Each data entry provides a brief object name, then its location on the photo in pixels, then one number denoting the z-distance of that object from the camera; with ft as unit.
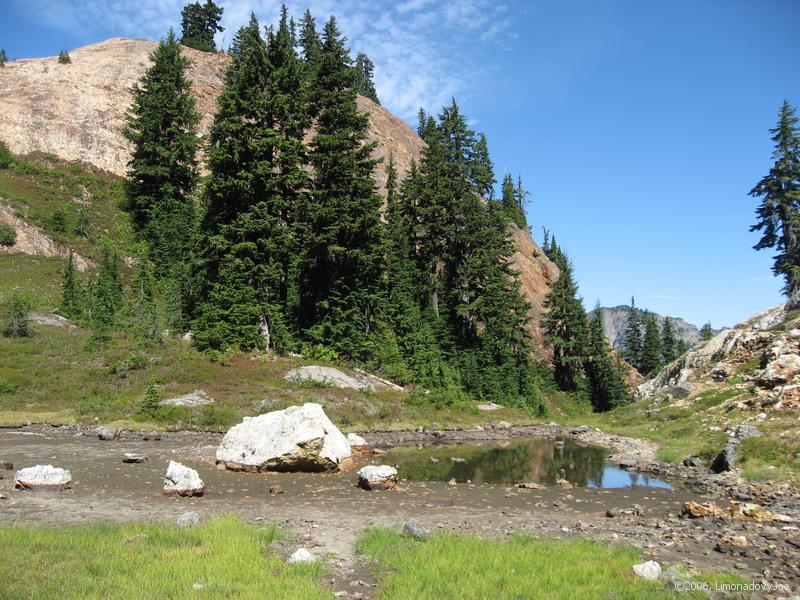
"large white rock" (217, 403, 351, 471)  56.90
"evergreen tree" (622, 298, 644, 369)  334.44
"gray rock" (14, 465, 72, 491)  42.83
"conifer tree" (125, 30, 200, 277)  177.17
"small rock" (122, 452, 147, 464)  56.29
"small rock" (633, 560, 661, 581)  26.14
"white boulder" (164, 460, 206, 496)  43.62
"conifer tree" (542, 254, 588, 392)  213.66
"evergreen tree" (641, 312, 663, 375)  319.86
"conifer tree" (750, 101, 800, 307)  182.09
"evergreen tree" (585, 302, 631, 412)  208.74
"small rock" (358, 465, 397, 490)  49.49
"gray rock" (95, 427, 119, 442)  71.20
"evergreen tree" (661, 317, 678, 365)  331.77
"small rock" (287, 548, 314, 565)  27.66
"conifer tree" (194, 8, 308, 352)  112.47
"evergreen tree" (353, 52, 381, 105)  429.87
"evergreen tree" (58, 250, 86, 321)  136.67
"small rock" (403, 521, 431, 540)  33.05
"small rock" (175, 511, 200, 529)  33.04
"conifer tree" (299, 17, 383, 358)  125.29
